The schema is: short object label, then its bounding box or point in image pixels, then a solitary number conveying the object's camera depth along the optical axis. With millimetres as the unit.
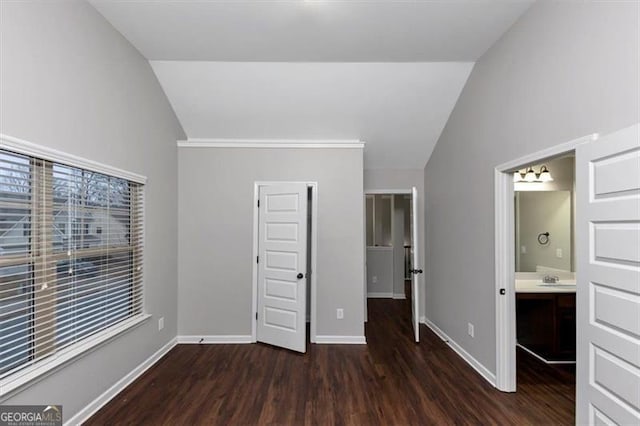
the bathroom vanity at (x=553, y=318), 3117
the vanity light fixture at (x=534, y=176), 3682
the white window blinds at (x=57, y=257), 1736
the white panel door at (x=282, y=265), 3518
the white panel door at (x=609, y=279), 1488
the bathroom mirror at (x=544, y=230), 3646
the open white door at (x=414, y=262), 3708
